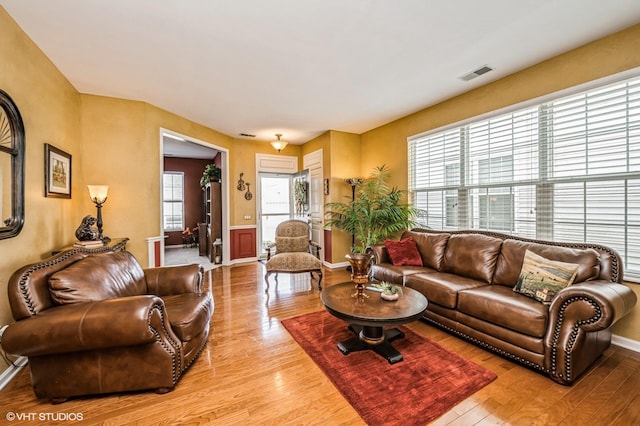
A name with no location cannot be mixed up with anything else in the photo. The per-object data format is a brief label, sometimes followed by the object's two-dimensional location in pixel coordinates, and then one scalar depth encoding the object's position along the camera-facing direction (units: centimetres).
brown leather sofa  187
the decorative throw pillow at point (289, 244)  467
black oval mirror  206
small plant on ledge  620
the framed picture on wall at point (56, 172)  268
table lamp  312
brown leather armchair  161
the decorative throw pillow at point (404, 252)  359
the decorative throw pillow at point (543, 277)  220
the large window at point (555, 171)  240
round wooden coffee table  207
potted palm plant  446
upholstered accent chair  410
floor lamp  527
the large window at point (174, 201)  810
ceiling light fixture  533
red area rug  169
